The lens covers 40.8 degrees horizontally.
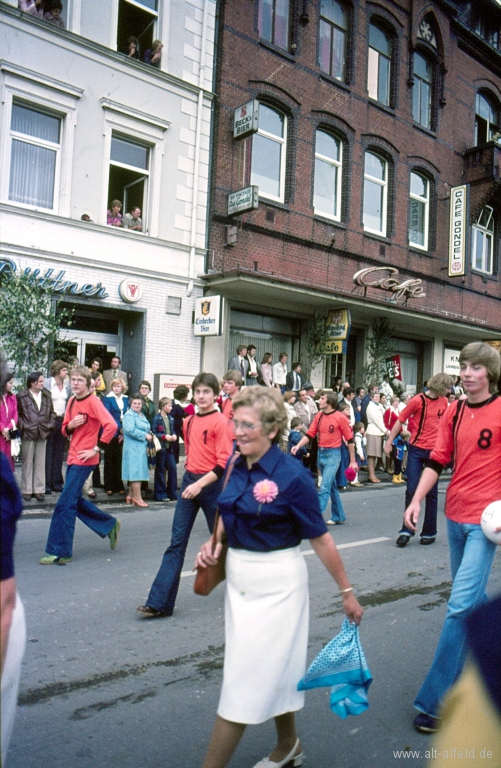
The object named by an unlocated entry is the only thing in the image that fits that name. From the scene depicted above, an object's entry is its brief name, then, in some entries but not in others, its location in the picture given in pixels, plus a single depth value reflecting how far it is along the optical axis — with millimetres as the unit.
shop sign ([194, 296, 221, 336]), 15188
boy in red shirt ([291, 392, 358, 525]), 9336
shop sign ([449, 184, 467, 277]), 22422
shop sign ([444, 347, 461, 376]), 24281
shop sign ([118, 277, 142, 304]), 14336
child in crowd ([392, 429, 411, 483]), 15422
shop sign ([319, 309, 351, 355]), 17969
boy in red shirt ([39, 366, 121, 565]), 6613
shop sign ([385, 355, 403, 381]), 20695
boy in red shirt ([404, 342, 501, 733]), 3520
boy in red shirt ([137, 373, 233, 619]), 5164
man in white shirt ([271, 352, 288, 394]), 16703
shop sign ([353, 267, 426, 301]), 19219
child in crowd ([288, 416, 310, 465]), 12875
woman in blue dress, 10508
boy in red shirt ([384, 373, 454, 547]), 8016
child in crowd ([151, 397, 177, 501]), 11086
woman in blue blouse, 2721
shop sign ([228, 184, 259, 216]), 15234
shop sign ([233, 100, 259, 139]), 15555
